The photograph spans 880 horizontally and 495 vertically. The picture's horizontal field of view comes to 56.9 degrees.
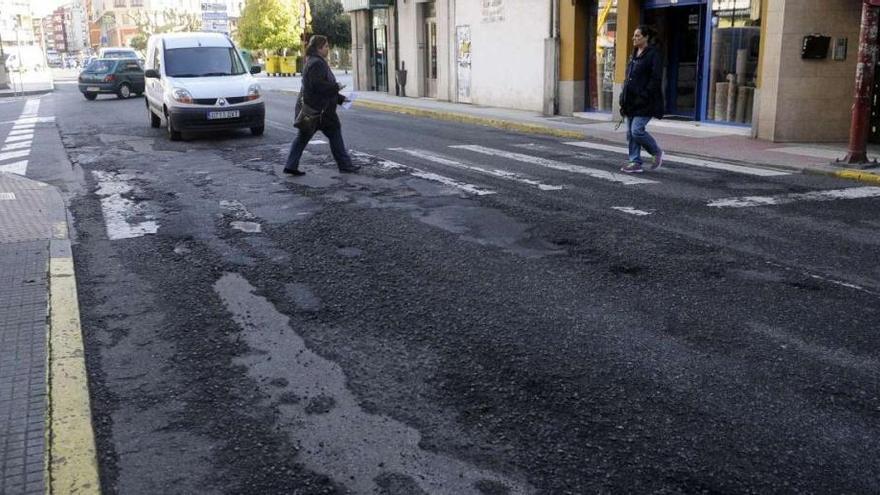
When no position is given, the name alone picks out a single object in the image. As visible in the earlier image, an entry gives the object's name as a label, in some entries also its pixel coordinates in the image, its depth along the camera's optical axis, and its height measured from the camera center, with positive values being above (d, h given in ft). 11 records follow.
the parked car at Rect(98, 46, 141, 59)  111.96 +2.86
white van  49.34 -0.80
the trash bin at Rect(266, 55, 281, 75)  195.42 +1.65
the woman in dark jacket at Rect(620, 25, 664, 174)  35.58 -1.23
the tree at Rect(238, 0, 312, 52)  195.42 +10.76
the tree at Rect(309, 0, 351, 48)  197.88 +11.46
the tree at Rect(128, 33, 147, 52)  341.13 +12.94
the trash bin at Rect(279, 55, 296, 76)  193.77 +1.32
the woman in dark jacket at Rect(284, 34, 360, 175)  35.53 -1.11
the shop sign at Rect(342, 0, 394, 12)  98.07 +7.96
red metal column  36.27 -1.06
